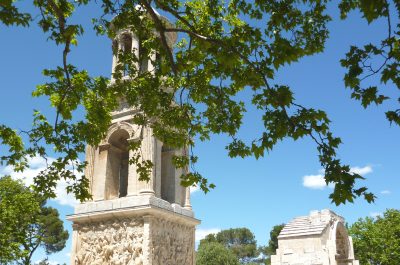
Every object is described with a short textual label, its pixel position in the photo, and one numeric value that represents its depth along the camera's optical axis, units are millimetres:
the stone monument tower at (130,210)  12836
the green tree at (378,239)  31547
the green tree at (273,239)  57197
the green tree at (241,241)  68312
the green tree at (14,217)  19078
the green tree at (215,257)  40750
